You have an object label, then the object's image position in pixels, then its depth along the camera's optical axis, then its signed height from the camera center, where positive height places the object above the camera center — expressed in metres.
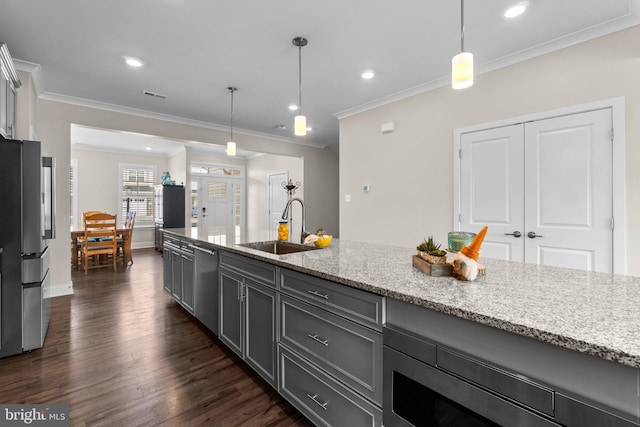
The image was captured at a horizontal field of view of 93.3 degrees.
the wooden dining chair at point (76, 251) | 5.49 -0.74
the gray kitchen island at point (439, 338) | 0.73 -0.42
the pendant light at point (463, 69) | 1.69 +0.80
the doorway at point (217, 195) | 8.32 +0.46
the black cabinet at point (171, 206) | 7.06 +0.12
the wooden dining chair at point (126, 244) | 5.70 -0.63
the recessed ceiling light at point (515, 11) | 2.24 +1.51
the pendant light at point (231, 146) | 3.82 +0.83
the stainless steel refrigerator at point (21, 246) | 2.29 -0.27
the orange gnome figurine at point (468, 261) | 1.22 -0.21
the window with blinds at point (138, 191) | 7.84 +0.53
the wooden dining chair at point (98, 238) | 5.12 -0.48
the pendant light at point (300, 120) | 2.65 +0.80
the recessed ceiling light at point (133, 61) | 3.02 +1.53
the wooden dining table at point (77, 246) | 5.36 -0.65
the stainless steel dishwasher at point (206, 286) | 2.49 -0.65
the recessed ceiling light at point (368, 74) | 3.35 +1.53
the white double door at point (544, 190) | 2.53 +0.19
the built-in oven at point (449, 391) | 0.81 -0.55
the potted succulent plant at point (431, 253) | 1.36 -0.20
